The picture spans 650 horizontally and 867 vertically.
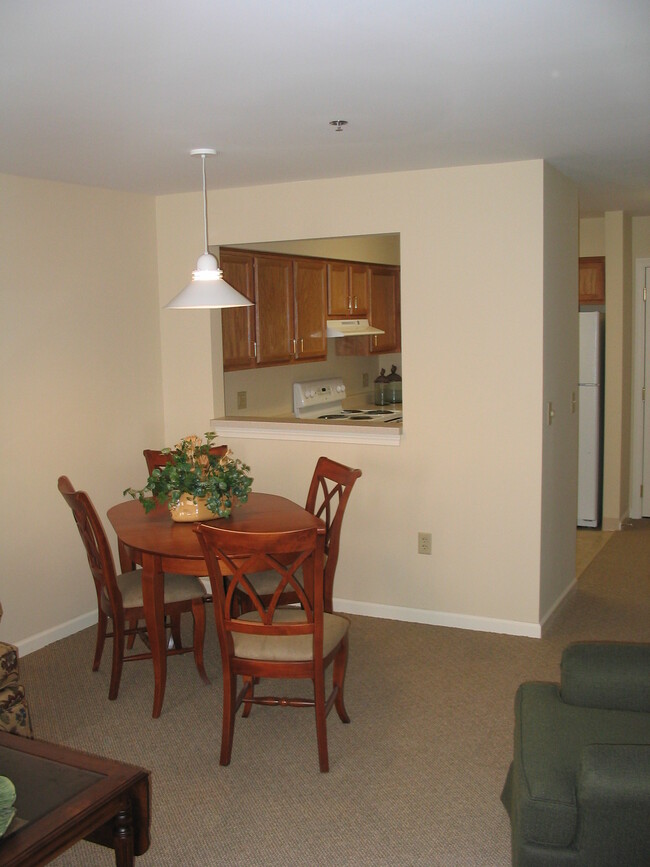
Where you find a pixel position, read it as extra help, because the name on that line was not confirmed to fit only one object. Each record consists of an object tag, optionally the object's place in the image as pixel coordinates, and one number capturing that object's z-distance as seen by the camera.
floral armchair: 2.84
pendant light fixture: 3.53
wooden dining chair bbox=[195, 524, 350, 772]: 3.00
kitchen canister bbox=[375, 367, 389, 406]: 7.68
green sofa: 2.08
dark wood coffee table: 1.99
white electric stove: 6.57
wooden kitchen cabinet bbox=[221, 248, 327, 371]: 5.35
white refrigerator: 6.57
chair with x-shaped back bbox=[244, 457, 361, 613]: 3.67
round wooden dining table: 3.44
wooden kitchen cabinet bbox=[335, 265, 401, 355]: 6.90
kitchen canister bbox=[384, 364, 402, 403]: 7.61
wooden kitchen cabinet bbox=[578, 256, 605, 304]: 6.65
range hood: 6.27
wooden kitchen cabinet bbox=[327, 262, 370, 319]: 6.28
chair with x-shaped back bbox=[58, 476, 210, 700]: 3.65
